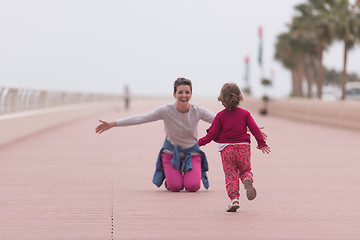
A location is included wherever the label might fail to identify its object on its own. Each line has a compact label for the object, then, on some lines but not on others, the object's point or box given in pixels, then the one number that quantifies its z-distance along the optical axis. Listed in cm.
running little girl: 745
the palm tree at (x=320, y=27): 7094
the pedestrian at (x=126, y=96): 5238
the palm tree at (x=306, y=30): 7519
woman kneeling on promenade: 882
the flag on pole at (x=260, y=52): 5444
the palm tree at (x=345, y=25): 6575
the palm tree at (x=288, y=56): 8968
